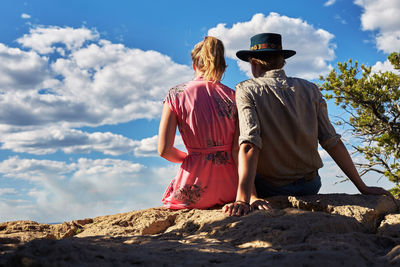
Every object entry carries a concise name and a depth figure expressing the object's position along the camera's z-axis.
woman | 4.14
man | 3.77
